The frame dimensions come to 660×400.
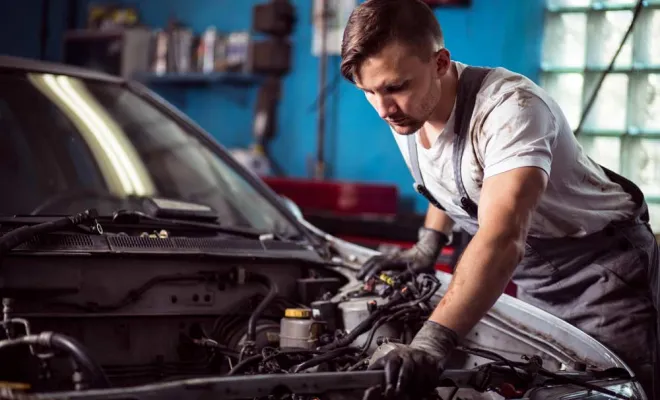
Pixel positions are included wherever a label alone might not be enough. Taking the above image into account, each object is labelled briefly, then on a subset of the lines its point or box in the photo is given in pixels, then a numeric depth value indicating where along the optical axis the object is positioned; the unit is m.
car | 2.01
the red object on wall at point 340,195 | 6.20
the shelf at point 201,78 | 7.87
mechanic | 1.91
